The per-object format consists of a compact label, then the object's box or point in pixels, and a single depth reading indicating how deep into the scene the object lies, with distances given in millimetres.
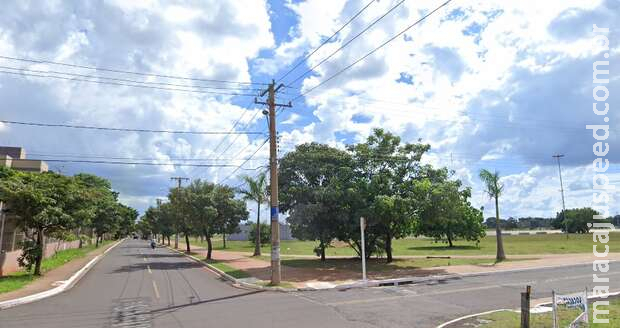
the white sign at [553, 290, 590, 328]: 8805
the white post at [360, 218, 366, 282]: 20547
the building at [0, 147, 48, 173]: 73569
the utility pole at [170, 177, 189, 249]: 63884
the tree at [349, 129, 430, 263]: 24719
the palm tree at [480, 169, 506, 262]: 30705
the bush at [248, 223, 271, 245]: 60659
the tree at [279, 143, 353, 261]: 26203
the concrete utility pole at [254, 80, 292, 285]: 20000
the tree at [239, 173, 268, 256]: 43469
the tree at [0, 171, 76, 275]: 19953
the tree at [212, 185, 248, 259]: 37031
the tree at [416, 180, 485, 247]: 25531
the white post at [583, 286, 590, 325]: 8994
